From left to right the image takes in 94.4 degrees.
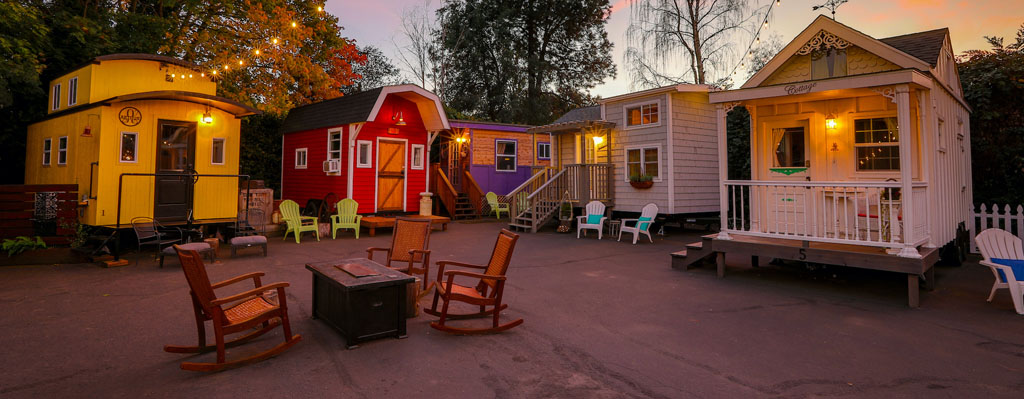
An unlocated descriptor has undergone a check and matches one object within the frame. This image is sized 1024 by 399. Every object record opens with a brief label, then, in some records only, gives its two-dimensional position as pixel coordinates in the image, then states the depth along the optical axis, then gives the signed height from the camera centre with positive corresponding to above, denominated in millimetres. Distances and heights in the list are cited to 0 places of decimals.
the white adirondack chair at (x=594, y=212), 11760 -63
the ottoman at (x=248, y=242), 8531 -550
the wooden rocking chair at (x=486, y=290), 4289 -750
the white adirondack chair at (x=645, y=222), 10797 -214
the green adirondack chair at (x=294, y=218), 10812 -158
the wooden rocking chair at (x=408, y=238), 5887 -328
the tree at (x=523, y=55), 26781 +9203
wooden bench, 12156 -283
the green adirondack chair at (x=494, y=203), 17188 +339
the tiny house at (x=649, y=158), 12320 +1491
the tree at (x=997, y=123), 9719 +1906
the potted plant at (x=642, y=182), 12484 +836
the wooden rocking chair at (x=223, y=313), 3406 -810
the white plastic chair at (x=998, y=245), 5758 -384
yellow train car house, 8766 +1416
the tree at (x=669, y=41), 17828 +6541
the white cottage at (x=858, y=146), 5871 +1105
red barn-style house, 13117 +1909
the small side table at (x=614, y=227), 12320 -383
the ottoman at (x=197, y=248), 7539 -626
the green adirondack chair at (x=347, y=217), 11648 -129
